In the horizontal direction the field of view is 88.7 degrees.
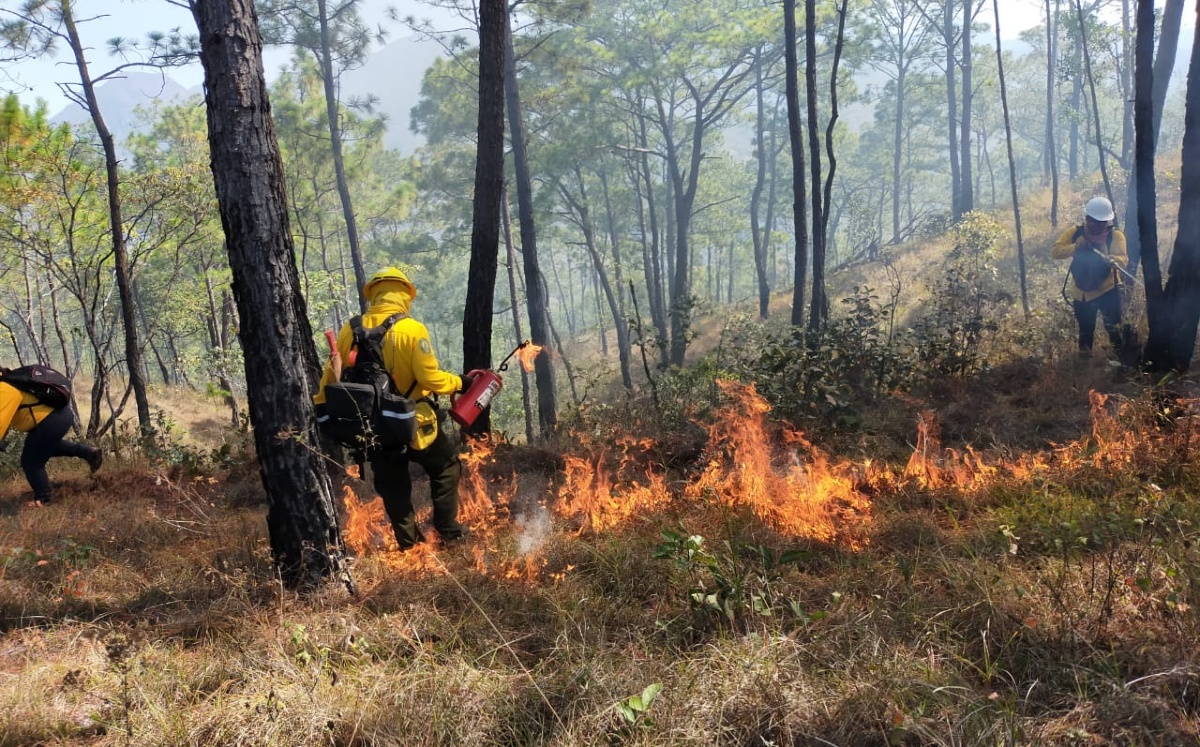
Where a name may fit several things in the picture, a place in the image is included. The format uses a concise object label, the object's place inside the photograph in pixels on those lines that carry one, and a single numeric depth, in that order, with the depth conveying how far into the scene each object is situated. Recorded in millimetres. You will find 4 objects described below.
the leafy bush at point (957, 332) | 6844
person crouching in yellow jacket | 5641
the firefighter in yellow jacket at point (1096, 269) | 6344
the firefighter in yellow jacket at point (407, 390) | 3873
